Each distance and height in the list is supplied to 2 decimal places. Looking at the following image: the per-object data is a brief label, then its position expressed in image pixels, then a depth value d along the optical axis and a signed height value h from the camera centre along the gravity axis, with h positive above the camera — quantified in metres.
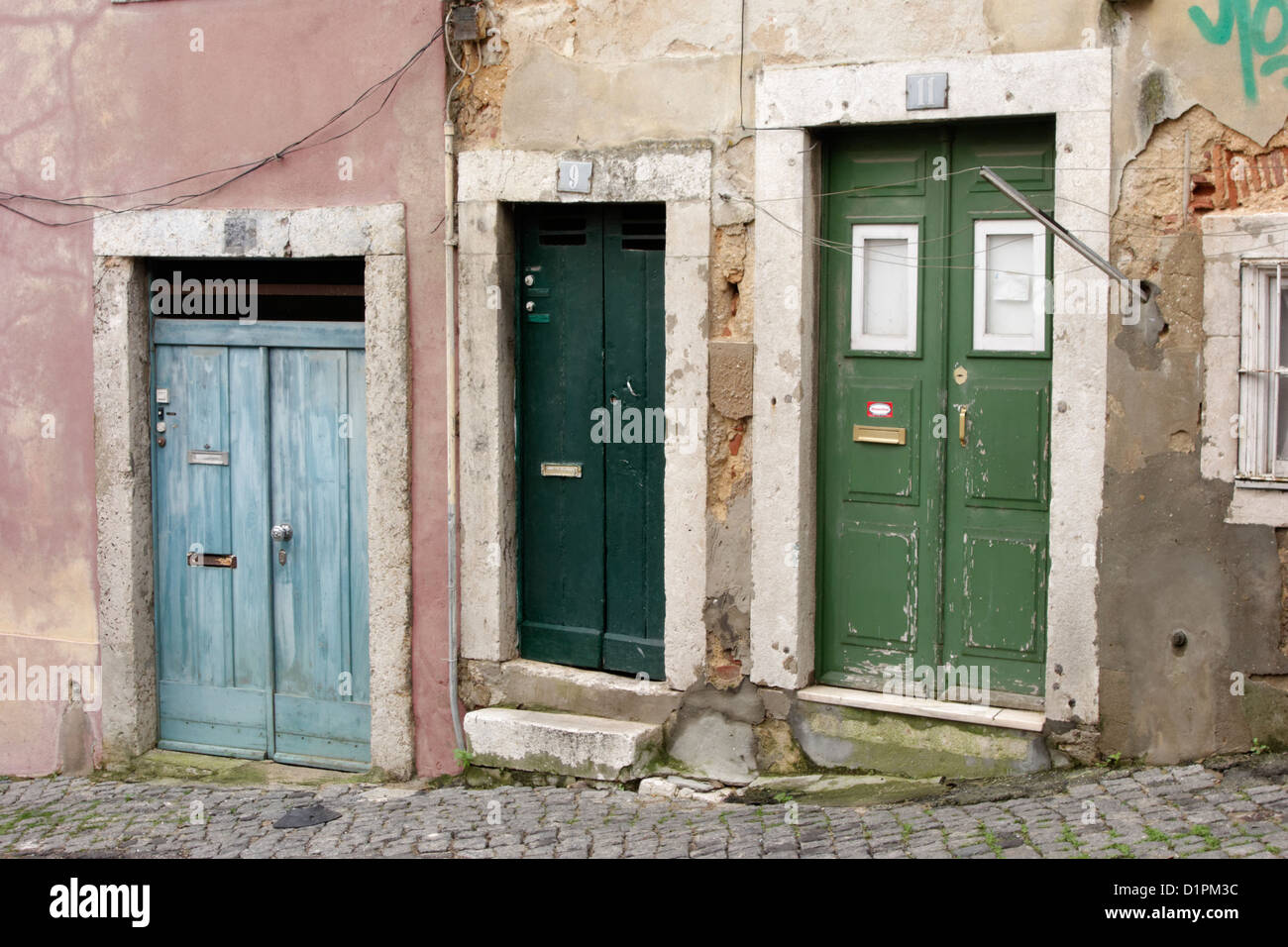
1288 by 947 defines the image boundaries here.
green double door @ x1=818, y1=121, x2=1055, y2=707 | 6.37 -0.02
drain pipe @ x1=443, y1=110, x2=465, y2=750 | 7.38 +0.15
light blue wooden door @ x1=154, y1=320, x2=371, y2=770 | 7.94 -0.70
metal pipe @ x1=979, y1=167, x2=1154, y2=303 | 5.76 +0.66
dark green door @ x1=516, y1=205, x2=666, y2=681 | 7.21 -0.11
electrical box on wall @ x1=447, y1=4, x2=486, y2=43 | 7.25 +1.86
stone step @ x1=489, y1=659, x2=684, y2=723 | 7.15 -1.36
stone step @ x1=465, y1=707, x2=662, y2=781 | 7.02 -1.56
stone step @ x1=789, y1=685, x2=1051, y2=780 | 6.35 -1.40
